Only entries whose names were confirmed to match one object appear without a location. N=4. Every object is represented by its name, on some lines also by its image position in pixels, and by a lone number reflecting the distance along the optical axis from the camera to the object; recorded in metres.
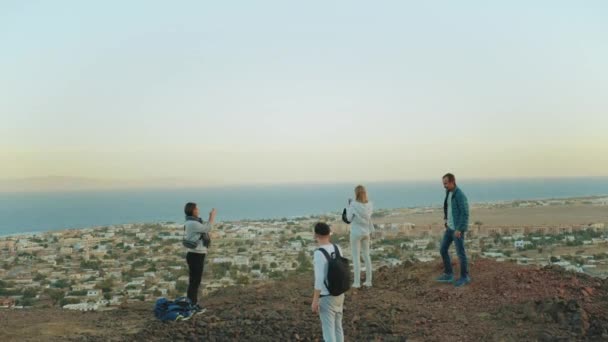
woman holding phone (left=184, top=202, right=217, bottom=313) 8.12
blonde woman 9.00
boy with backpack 5.35
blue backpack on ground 8.02
